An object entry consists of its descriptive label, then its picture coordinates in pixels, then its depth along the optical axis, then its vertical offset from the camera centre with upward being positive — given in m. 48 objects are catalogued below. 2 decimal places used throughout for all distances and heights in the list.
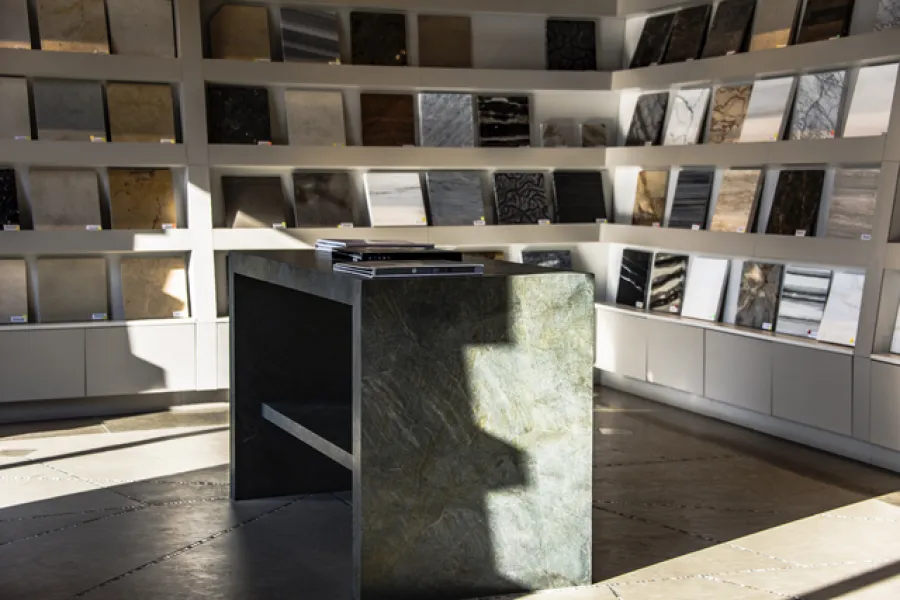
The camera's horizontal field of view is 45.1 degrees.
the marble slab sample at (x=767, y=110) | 6.05 +0.20
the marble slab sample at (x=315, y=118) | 6.77 +0.08
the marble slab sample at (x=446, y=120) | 7.02 +0.09
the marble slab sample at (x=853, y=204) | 5.49 -0.28
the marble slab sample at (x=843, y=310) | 5.52 -0.82
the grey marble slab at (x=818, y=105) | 5.74 +0.22
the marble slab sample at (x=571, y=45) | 7.33 +0.63
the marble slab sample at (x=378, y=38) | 6.88 +0.59
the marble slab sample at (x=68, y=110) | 6.34 +0.07
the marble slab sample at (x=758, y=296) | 6.08 -0.85
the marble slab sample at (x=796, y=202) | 5.85 -0.30
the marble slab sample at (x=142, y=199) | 6.54 -0.45
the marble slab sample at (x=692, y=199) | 6.64 -0.34
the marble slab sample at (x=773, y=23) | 6.02 +0.69
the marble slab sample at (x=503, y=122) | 7.16 +0.10
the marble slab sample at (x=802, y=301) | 5.77 -0.82
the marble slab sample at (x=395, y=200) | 6.91 -0.43
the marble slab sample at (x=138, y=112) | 6.49 +0.07
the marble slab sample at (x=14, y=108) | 6.25 +0.07
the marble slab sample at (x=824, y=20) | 5.63 +0.67
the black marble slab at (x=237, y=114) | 6.62 +0.08
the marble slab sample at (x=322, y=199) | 6.80 -0.43
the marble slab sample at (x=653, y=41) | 7.02 +0.65
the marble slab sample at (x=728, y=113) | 6.39 +0.18
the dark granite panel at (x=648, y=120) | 7.06 +0.14
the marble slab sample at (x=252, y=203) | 6.68 -0.46
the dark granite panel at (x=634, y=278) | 7.10 -0.90
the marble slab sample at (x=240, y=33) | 6.61 +0.57
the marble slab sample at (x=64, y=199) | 6.37 -0.45
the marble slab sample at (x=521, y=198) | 7.22 -0.41
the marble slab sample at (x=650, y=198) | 7.01 -0.37
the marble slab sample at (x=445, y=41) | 7.04 +0.60
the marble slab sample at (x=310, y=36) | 6.73 +0.58
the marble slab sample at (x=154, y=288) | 6.58 -0.99
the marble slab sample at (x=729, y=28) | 6.36 +0.69
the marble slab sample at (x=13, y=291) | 6.31 -0.99
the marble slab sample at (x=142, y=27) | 6.48 +0.57
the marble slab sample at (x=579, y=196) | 7.36 -0.39
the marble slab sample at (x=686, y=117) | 6.70 +0.16
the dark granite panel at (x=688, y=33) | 6.73 +0.68
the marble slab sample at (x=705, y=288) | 6.47 -0.87
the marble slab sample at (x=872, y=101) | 5.40 +0.24
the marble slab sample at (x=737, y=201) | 6.27 -0.33
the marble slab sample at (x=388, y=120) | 6.93 +0.08
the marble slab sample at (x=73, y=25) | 6.32 +0.56
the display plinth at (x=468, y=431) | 3.28 -0.91
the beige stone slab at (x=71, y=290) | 6.42 -0.99
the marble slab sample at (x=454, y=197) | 7.05 -0.40
